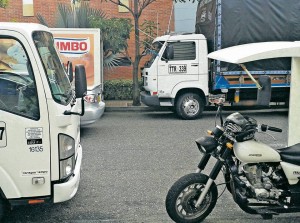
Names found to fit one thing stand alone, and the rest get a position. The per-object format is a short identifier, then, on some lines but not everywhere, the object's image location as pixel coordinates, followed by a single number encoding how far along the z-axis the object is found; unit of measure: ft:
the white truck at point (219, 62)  35.45
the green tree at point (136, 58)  43.80
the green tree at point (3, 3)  35.84
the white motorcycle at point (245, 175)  13.23
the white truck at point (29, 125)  12.33
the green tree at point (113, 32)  43.32
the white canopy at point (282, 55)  12.72
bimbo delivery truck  32.94
